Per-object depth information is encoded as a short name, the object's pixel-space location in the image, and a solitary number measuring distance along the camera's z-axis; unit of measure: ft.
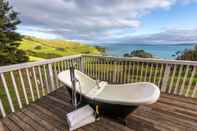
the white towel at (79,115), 4.52
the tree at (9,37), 19.89
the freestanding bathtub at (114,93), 3.98
